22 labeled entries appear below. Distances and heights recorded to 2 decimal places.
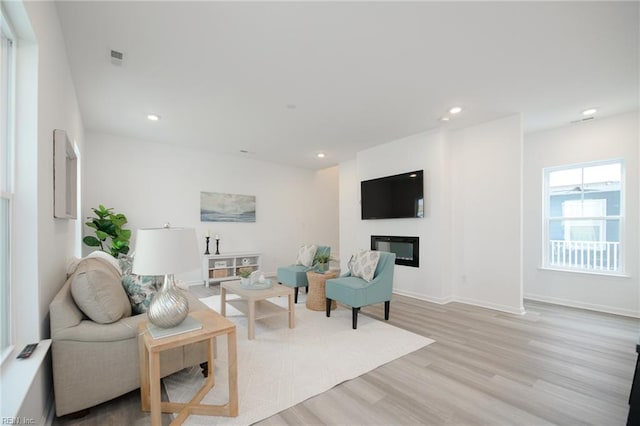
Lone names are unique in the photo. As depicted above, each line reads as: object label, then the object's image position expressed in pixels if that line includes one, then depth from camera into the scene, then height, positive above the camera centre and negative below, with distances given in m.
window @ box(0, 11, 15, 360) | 1.44 +0.17
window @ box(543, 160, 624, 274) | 3.99 -0.08
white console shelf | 5.45 -1.06
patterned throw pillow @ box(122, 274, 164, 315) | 2.18 -0.62
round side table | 3.83 -1.07
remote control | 1.45 -0.72
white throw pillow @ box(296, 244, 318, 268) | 4.53 -0.70
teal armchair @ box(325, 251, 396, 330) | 3.20 -0.89
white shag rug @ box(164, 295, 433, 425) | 1.93 -1.28
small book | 1.59 -0.68
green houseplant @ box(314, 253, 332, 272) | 3.94 -0.71
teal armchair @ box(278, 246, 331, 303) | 4.23 -0.95
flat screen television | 4.66 +0.27
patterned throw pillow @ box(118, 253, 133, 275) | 2.55 -0.52
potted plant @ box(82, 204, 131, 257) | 4.30 -0.30
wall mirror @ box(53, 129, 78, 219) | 1.94 +0.25
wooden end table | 1.53 -0.90
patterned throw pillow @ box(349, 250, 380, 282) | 3.47 -0.66
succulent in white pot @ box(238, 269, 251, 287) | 3.35 -0.78
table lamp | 1.59 -0.28
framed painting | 5.80 +0.11
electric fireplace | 4.70 -0.61
